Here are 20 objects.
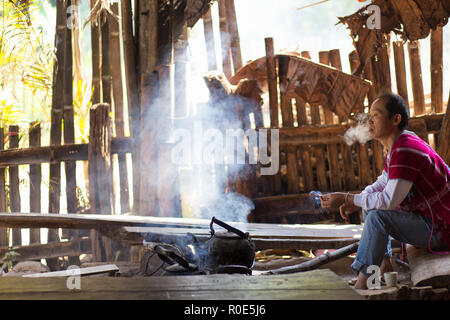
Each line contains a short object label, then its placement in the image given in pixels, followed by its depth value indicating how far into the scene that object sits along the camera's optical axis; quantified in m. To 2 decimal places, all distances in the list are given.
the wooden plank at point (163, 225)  4.38
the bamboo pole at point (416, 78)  6.50
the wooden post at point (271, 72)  6.44
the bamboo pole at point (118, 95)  6.30
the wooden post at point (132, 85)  5.94
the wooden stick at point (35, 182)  6.37
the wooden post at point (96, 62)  7.03
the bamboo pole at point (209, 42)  9.26
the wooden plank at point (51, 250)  6.21
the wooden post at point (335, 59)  6.84
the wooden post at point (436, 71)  6.38
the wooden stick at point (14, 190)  6.45
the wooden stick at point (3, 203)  6.46
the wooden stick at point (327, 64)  6.50
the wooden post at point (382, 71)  6.25
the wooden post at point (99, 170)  5.91
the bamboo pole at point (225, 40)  9.47
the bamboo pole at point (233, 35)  9.67
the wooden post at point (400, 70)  6.46
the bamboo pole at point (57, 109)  6.37
